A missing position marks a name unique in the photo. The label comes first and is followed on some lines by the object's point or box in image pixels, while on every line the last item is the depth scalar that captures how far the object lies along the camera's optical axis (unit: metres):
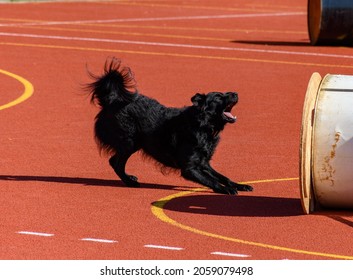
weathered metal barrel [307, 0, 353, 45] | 25.30
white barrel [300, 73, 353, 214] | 9.88
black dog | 11.13
